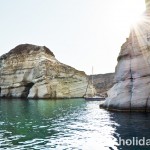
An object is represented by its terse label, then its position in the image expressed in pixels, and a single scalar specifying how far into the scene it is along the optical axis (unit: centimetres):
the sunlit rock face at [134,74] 2579
